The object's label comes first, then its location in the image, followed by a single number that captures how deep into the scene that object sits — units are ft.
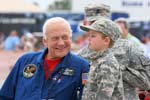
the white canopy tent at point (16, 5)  135.09
